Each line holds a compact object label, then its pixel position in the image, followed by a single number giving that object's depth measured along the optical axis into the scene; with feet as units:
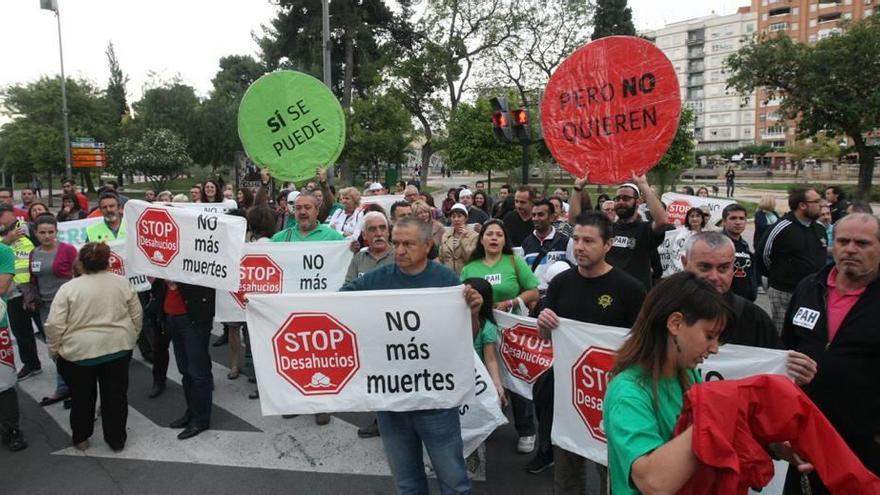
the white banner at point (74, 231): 26.50
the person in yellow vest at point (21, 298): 21.88
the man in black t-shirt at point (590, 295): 11.39
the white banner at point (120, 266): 22.06
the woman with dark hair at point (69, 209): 33.01
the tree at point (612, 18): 148.56
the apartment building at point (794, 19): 256.93
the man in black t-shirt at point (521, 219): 24.54
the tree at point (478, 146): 81.05
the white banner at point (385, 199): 34.07
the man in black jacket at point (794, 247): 20.42
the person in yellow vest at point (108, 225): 23.43
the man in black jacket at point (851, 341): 9.16
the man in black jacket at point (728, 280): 9.89
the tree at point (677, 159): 75.56
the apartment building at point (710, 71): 321.32
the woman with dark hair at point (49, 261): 21.43
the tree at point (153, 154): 130.62
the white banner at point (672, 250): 25.32
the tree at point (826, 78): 74.18
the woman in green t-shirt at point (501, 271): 15.02
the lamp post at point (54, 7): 81.30
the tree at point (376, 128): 92.27
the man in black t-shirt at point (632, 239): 16.97
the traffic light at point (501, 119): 34.63
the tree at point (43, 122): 124.16
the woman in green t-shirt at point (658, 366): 5.89
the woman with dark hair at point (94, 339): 15.43
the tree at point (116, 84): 233.14
